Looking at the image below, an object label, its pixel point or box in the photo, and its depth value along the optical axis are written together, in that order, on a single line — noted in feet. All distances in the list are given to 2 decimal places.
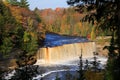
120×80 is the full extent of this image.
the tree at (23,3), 318.32
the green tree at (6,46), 182.50
